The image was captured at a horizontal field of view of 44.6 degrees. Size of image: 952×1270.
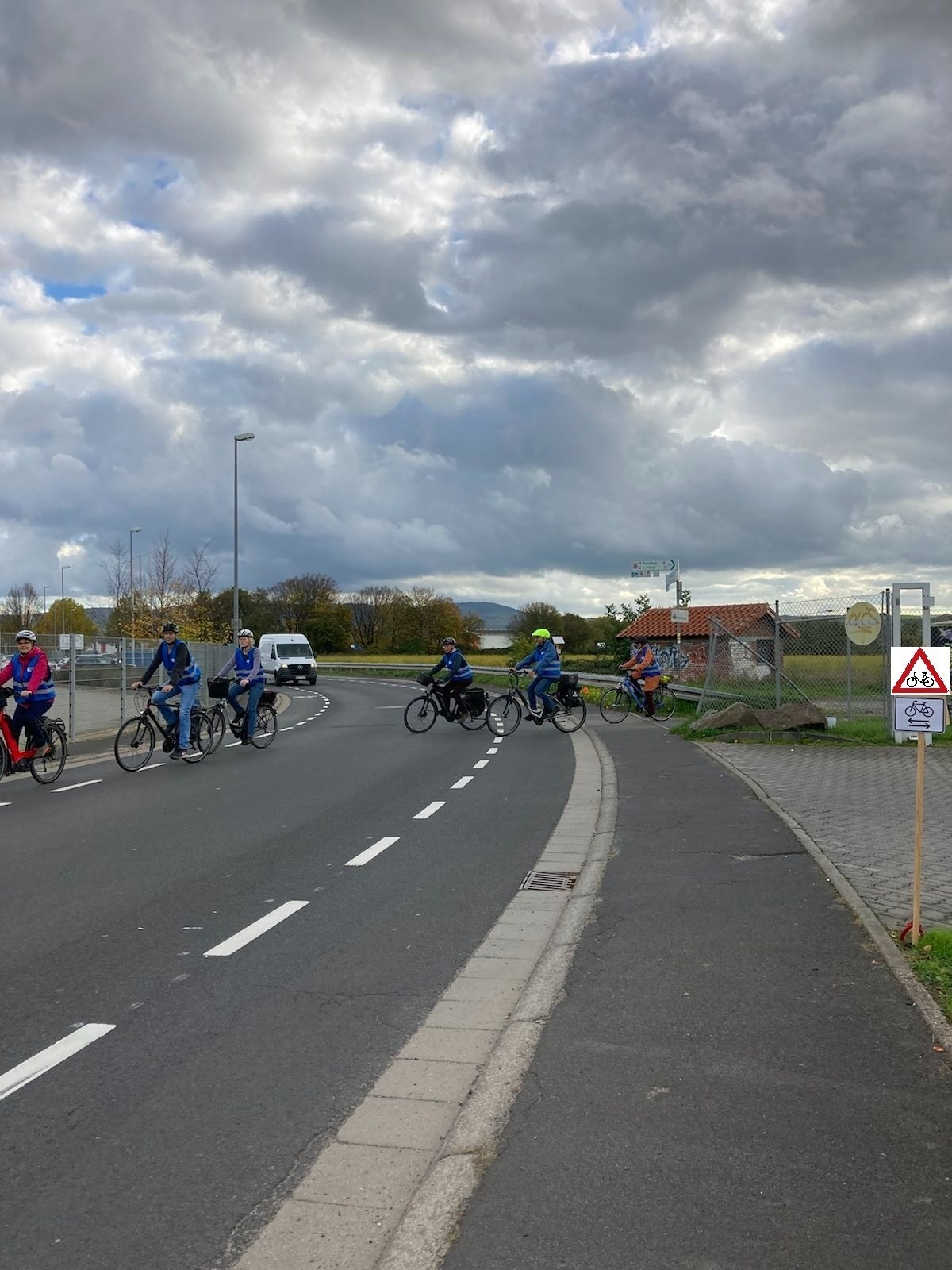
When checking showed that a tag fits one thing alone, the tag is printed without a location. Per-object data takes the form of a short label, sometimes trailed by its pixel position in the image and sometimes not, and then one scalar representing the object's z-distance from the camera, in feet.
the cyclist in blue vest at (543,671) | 69.36
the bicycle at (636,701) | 80.28
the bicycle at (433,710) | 71.15
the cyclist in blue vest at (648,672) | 78.84
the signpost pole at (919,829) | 19.36
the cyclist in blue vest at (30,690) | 45.44
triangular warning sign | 20.45
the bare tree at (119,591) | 153.58
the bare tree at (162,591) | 148.46
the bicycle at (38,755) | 45.93
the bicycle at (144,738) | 51.49
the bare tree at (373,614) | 363.35
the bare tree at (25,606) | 244.83
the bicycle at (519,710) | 71.72
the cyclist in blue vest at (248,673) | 61.05
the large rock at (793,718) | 59.67
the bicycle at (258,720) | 59.16
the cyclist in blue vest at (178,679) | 53.47
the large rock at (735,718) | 62.49
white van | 173.17
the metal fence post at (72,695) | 67.46
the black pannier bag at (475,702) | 71.41
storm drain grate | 25.35
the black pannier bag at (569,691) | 72.23
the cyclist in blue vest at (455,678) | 70.18
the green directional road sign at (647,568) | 87.25
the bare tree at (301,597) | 347.15
